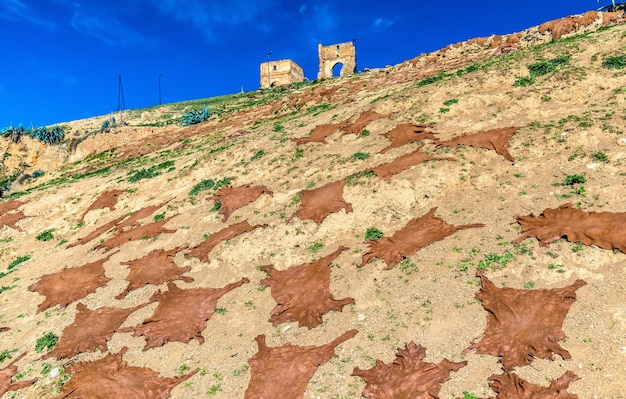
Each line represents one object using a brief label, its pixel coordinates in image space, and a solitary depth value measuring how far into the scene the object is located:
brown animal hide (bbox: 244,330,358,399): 9.32
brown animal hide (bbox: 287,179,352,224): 16.08
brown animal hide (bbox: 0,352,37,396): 11.13
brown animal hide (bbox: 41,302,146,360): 12.35
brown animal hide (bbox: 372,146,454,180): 16.81
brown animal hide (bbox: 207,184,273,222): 19.33
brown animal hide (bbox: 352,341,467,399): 8.34
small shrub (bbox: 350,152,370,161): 19.43
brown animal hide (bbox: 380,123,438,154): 19.22
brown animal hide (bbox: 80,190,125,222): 24.58
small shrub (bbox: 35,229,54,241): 23.42
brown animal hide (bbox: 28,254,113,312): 15.75
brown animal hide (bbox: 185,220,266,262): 16.30
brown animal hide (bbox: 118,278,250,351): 12.24
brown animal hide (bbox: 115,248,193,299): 15.42
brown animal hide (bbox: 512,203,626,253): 10.66
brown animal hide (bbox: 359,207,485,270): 13.16
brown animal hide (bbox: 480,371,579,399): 7.38
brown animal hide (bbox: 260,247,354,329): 11.88
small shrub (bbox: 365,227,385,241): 14.51
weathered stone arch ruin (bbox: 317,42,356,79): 68.50
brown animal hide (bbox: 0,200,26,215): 26.80
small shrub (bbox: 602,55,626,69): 19.24
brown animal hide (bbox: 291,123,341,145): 23.80
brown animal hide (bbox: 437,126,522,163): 16.59
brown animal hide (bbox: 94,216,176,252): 19.33
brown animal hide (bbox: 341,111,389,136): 22.98
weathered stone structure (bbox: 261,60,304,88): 74.31
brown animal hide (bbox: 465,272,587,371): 8.46
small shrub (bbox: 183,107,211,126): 48.31
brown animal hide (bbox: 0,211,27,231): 24.82
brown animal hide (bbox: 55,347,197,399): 10.27
